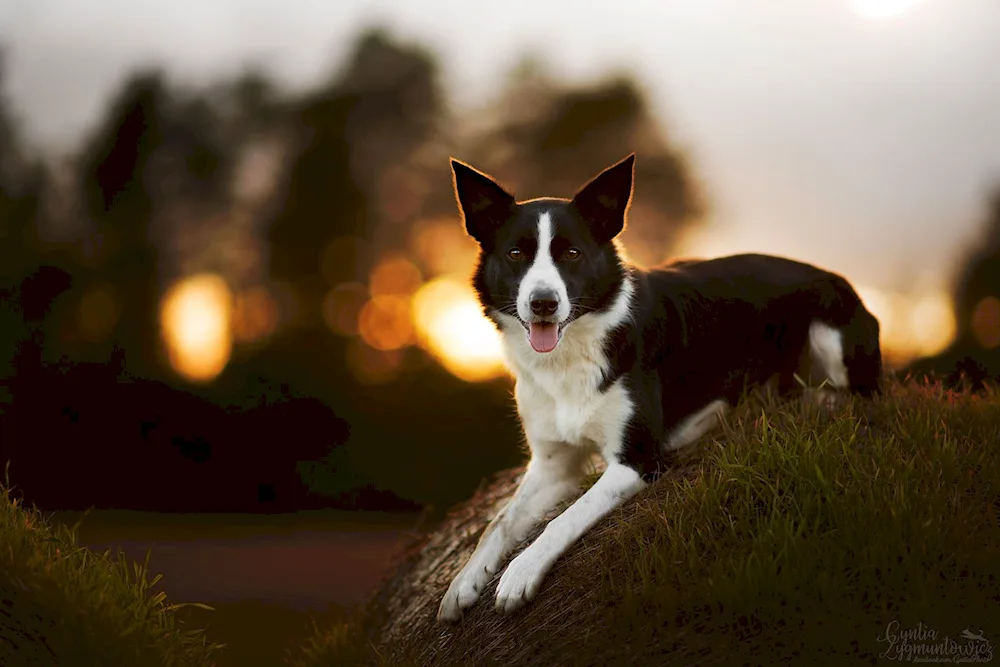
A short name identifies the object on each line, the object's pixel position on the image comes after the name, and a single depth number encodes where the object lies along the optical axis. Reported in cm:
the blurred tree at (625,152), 1453
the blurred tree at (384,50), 1553
